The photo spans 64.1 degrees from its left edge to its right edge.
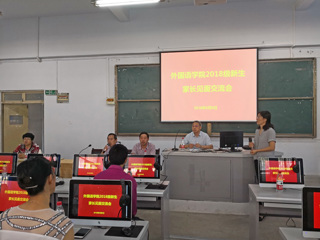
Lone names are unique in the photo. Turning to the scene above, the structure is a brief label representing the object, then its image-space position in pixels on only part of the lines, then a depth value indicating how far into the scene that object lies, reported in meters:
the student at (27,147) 4.43
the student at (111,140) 4.41
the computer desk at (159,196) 2.74
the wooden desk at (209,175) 3.98
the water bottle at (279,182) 2.69
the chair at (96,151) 5.05
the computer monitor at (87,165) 3.13
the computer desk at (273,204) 2.45
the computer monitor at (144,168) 2.96
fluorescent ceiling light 4.05
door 6.34
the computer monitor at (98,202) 1.83
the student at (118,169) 2.13
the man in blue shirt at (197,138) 4.65
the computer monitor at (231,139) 4.30
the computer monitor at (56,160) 3.19
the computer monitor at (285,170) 2.66
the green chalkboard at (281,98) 4.93
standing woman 3.64
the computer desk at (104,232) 1.75
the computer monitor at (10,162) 3.37
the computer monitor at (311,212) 1.63
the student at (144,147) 4.09
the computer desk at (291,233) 1.74
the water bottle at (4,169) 3.31
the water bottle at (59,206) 1.96
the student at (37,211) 1.18
